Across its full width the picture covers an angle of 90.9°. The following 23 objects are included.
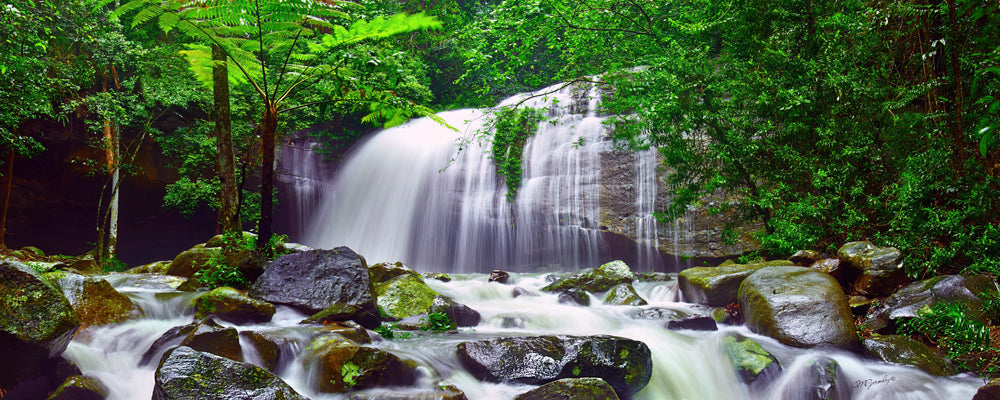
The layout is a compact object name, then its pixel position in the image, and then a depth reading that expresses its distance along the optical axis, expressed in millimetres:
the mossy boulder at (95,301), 4488
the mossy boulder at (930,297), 4660
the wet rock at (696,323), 5762
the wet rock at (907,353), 4320
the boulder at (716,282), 6559
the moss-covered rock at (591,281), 8469
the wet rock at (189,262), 6934
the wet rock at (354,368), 3793
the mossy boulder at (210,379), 3035
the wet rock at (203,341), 3859
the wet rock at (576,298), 7777
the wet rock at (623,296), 7441
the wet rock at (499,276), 9977
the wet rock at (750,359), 4438
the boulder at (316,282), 5570
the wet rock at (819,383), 4149
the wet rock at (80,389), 3348
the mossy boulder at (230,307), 4953
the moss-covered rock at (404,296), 6142
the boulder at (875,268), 5453
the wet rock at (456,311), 6207
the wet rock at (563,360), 4129
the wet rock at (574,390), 3598
